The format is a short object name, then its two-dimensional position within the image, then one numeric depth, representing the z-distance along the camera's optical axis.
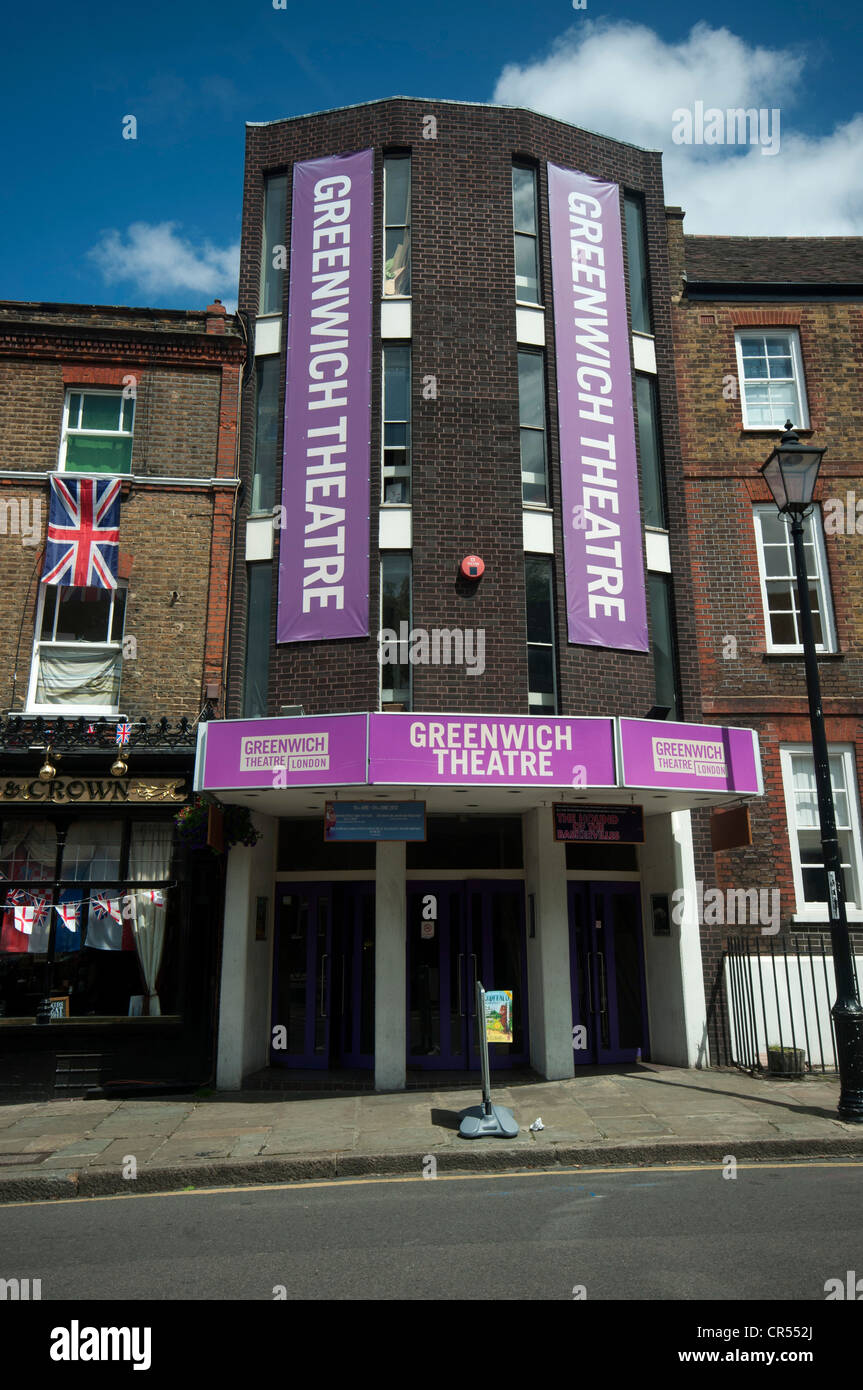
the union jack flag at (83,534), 13.25
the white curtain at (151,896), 12.62
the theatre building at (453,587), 12.88
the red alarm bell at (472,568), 13.30
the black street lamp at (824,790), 9.71
